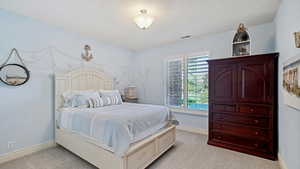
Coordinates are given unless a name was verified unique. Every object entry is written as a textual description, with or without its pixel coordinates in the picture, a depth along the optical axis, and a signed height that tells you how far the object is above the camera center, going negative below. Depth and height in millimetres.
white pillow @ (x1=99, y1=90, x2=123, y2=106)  3236 -307
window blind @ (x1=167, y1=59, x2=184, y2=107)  4164 +49
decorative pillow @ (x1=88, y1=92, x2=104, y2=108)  2906 -344
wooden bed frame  1913 -965
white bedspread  1853 -598
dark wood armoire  2438 -368
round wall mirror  2406 +181
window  3764 +70
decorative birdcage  3059 +918
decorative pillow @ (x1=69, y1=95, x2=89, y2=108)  2854 -336
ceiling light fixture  2318 +1080
